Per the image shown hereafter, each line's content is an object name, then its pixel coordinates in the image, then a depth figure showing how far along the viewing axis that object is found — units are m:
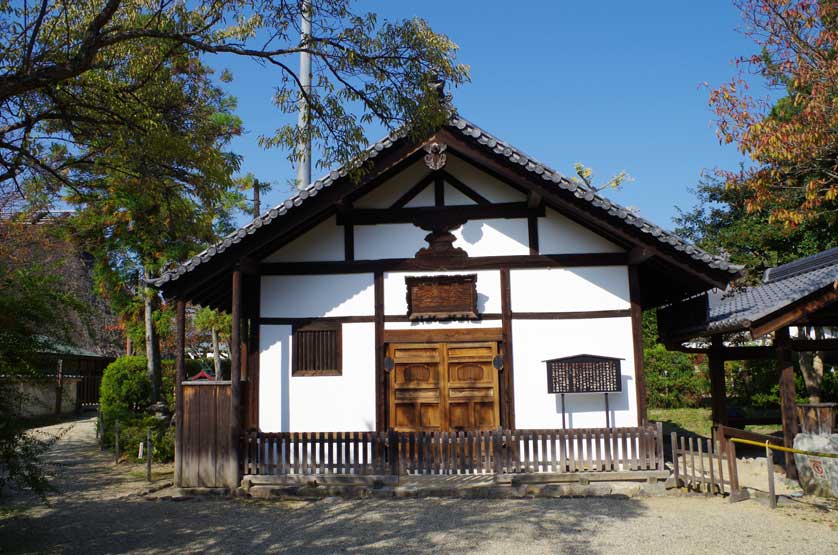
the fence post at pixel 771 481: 8.47
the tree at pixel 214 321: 21.86
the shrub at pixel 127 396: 17.22
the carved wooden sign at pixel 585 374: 10.45
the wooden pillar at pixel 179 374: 10.27
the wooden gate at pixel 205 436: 10.24
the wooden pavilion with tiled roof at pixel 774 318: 9.66
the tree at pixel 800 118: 8.98
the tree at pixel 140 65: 6.37
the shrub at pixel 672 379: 22.95
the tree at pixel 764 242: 18.33
